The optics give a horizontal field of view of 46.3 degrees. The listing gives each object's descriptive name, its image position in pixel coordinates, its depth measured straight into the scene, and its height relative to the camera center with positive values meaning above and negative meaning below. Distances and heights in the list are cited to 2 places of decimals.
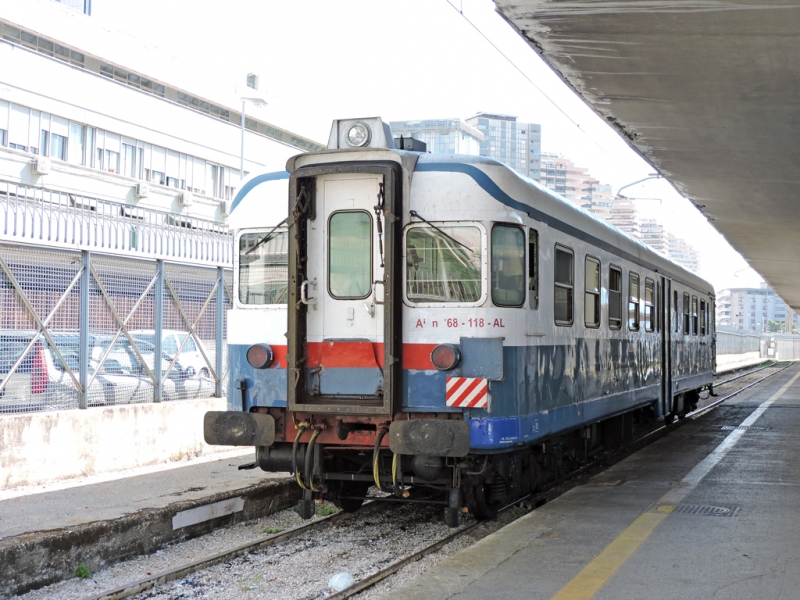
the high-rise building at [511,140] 172.25 +39.22
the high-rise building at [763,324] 181.43 +5.07
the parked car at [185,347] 12.45 -0.02
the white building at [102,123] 36.66 +10.02
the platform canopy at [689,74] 7.48 +2.71
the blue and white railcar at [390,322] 7.43 +0.20
